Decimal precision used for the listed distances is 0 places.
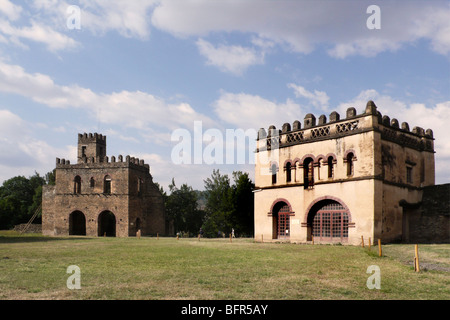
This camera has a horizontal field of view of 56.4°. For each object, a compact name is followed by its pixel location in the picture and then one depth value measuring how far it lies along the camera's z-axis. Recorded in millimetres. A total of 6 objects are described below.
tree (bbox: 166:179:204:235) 60969
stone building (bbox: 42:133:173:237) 48156
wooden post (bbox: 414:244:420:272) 12198
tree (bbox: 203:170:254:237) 44000
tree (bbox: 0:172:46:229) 64125
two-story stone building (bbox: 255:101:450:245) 24969
